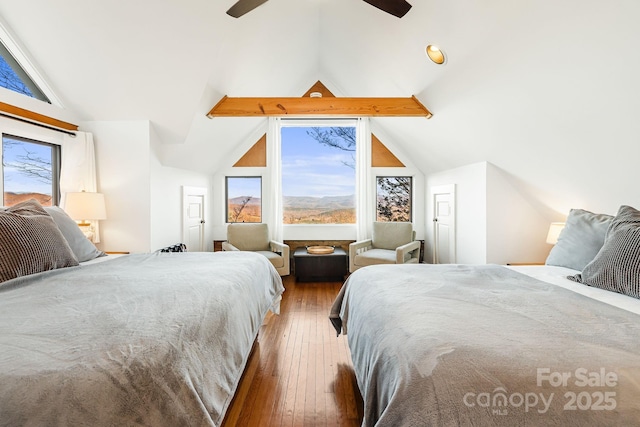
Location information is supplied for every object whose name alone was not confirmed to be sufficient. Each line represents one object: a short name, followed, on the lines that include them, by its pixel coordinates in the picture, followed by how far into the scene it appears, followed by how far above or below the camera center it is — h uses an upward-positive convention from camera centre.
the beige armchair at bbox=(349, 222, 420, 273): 4.50 -0.49
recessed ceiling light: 2.77 +1.40
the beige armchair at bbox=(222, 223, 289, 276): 4.59 -0.44
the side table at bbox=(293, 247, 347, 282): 4.60 -0.77
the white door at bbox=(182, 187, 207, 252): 4.30 -0.07
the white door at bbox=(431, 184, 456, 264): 4.38 -0.17
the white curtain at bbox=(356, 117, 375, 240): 5.21 +0.53
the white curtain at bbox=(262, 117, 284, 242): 5.18 +0.46
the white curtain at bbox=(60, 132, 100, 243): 3.18 +0.47
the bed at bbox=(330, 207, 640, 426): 0.83 -0.42
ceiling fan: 2.04 +1.35
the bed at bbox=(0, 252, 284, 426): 0.77 -0.40
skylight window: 2.78 +1.22
